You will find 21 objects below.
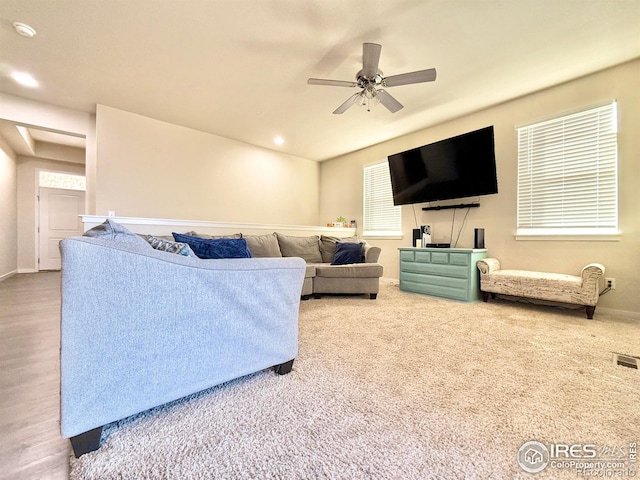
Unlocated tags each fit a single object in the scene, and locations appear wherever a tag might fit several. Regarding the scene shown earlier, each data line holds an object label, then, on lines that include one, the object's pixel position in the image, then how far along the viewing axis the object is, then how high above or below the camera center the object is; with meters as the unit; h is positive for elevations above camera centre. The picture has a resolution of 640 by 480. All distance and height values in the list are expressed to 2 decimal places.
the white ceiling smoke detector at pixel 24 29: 2.30 +1.77
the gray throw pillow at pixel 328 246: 4.50 -0.16
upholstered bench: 2.67 -0.49
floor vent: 1.73 -0.80
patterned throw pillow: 1.33 -0.06
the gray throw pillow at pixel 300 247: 4.25 -0.17
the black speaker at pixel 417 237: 4.27 +0.01
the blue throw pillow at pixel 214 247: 2.98 -0.13
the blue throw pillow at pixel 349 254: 3.92 -0.25
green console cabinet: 3.49 -0.47
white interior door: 6.19 +0.32
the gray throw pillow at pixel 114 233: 1.21 +0.00
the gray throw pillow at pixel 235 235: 3.43 +0.01
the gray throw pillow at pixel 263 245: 3.88 -0.14
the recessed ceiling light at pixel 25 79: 3.05 +1.79
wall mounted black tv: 3.46 +0.99
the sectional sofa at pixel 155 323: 0.93 -0.37
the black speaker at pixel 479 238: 3.75 +0.01
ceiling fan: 2.28 +1.50
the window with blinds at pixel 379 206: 5.06 +0.62
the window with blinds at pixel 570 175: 2.90 +0.76
